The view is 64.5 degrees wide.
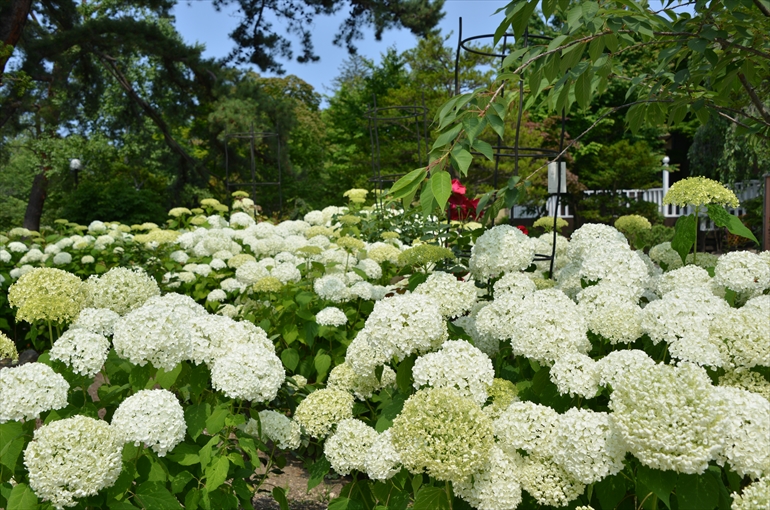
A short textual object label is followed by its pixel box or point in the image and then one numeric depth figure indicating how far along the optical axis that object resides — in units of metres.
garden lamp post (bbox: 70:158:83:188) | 15.75
